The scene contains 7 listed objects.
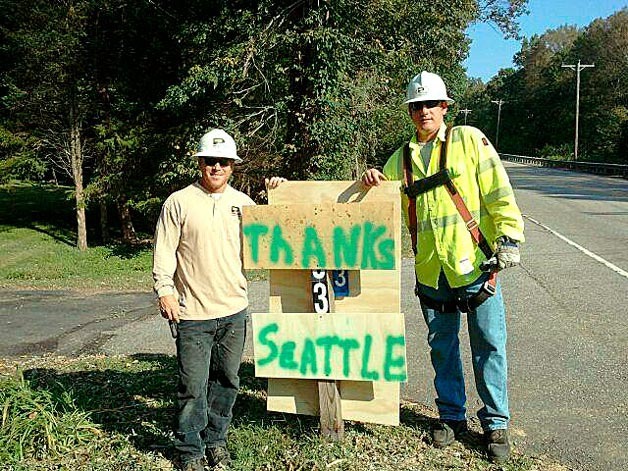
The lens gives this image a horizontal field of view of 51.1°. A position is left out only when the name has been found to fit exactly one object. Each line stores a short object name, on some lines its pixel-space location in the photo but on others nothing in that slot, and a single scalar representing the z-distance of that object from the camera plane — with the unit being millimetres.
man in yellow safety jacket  3619
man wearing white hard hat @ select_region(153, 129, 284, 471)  3596
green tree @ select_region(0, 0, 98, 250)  17594
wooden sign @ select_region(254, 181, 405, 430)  3637
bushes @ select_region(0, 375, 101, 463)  3891
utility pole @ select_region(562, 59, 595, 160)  51266
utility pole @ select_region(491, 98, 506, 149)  90650
